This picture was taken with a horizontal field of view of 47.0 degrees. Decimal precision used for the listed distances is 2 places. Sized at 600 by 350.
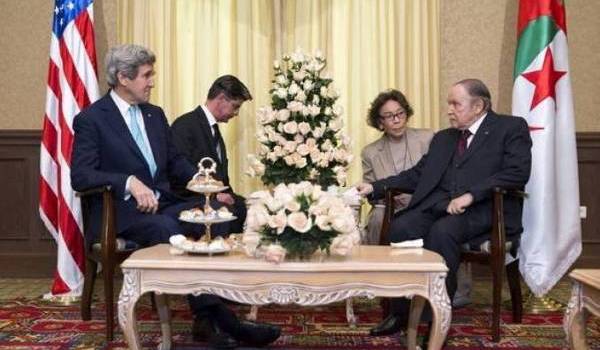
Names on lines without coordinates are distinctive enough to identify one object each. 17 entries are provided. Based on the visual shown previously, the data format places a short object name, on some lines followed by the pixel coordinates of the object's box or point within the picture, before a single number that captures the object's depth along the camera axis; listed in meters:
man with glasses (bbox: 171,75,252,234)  4.60
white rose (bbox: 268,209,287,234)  2.64
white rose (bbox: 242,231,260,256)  2.72
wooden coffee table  2.64
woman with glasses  4.69
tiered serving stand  2.81
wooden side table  2.61
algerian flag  4.54
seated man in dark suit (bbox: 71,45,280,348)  3.62
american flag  4.72
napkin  3.05
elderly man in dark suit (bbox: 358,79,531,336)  3.73
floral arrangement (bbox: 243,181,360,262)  2.64
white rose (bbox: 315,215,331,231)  2.63
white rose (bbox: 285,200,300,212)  2.69
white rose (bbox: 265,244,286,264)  2.61
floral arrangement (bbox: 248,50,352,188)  4.21
